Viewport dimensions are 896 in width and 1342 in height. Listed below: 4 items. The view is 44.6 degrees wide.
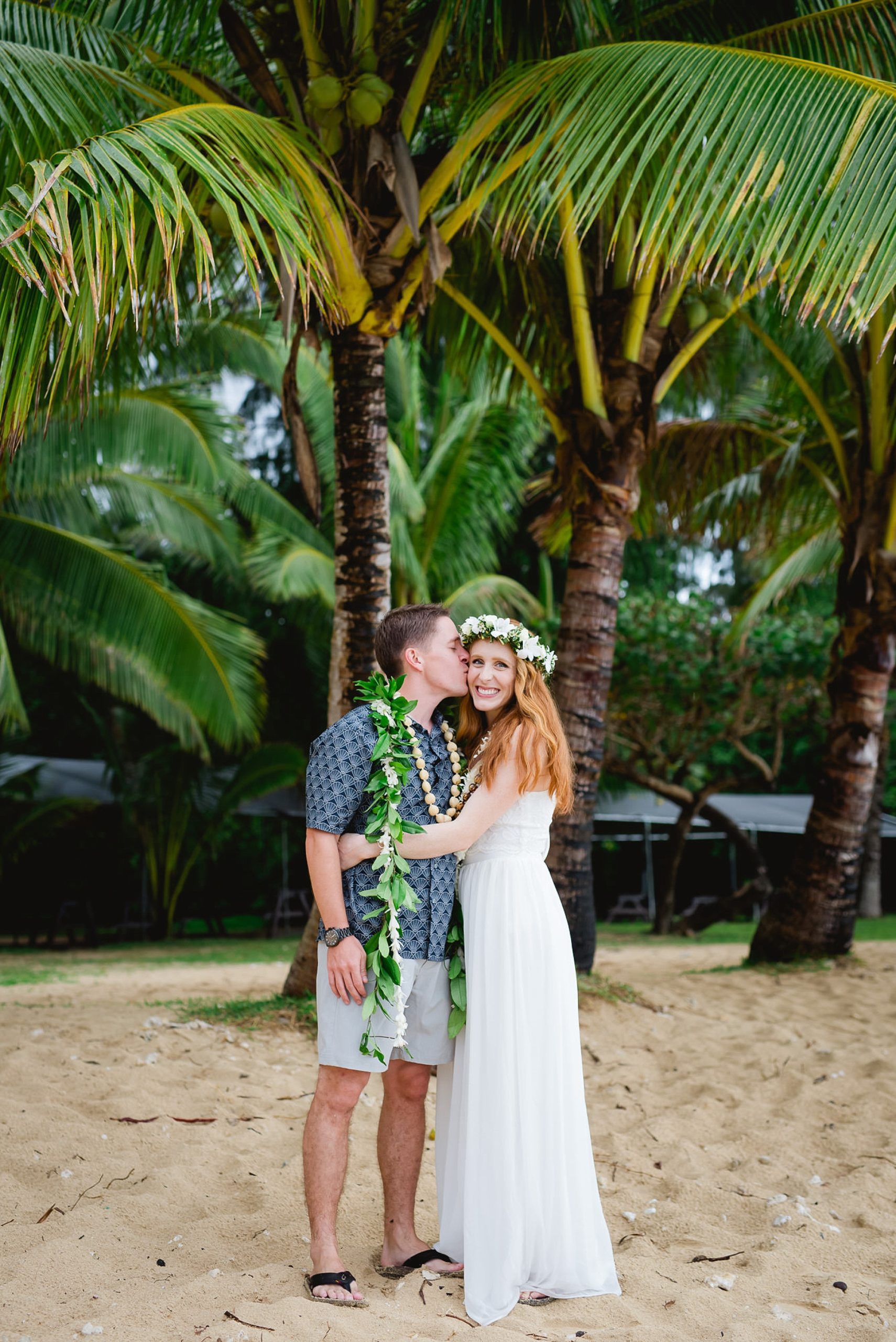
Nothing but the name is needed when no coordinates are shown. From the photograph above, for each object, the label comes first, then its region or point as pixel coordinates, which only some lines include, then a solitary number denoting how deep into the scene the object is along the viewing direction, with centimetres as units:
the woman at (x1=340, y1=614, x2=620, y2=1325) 302
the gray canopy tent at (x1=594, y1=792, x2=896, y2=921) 1675
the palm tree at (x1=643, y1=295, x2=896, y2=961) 812
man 302
